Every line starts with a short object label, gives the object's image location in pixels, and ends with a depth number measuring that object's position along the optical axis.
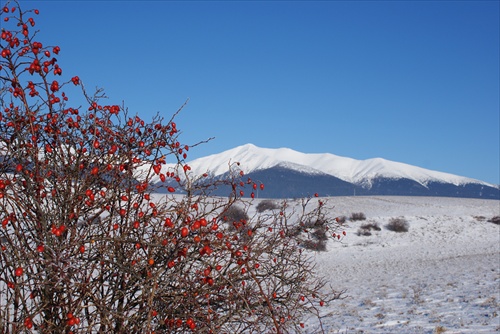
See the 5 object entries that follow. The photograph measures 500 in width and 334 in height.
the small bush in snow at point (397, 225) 30.81
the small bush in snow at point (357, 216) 32.59
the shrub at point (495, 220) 33.97
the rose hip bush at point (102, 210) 3.18
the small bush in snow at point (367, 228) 29.52
